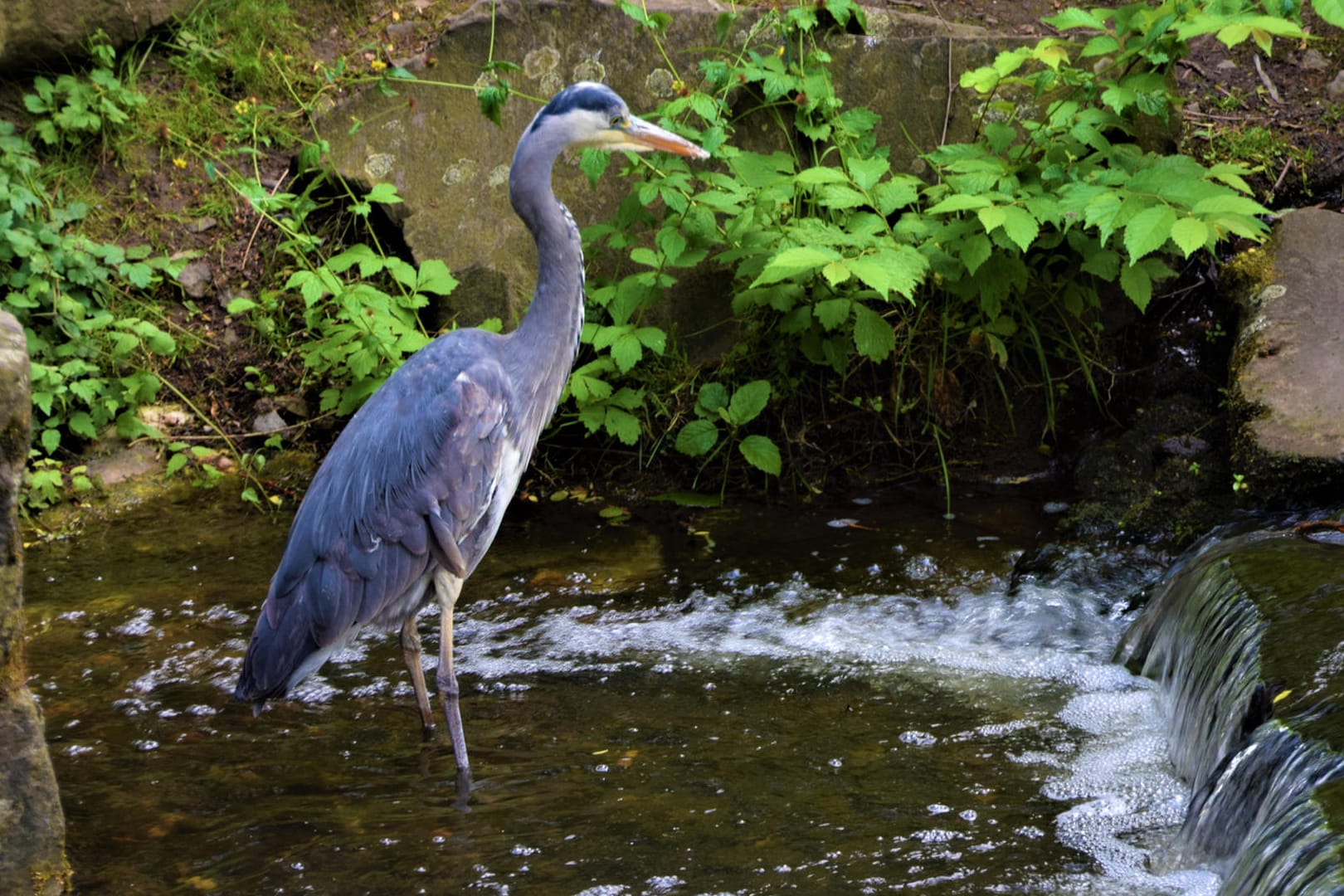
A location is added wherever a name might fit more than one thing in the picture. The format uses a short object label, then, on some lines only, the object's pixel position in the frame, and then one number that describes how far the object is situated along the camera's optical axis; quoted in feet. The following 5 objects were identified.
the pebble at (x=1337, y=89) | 38.24
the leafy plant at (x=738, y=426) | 32.01
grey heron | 23.35
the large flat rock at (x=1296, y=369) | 26.48
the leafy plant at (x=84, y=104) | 39.04
